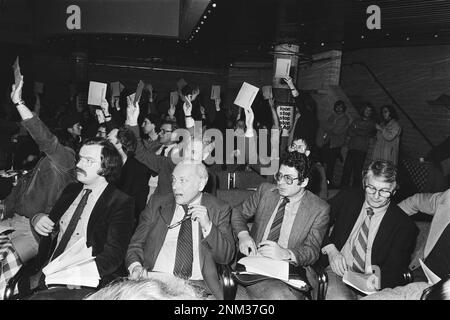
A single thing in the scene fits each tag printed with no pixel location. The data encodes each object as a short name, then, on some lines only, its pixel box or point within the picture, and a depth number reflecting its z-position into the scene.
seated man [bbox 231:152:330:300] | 2.54
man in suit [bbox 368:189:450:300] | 2.59
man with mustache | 2.45
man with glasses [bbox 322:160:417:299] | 2.58
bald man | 2.46
